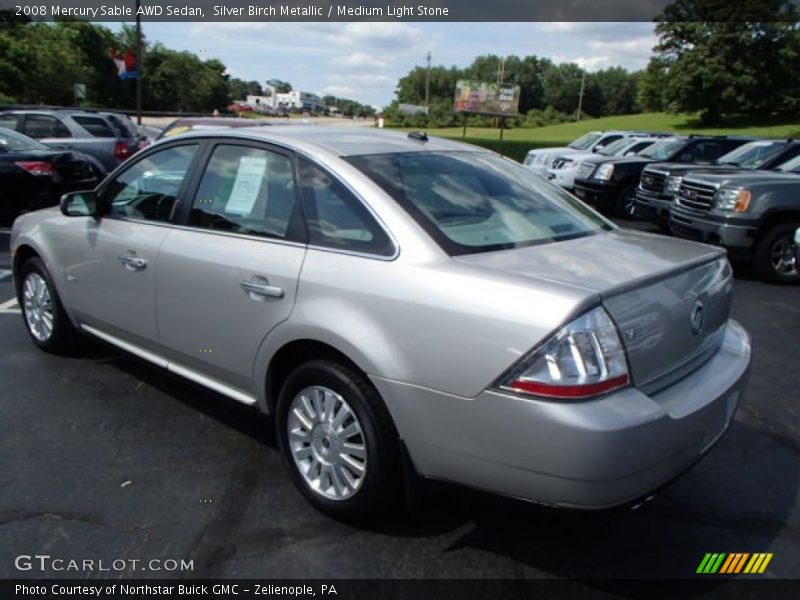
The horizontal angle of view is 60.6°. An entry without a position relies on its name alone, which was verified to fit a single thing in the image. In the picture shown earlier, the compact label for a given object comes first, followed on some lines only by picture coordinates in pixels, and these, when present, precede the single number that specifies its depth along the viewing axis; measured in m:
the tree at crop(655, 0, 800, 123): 59.16
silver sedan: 2.25
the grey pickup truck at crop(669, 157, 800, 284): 8.05
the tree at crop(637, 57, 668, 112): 68.12
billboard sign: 47.69
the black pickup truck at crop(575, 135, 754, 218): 13.02
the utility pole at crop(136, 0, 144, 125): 21.47
